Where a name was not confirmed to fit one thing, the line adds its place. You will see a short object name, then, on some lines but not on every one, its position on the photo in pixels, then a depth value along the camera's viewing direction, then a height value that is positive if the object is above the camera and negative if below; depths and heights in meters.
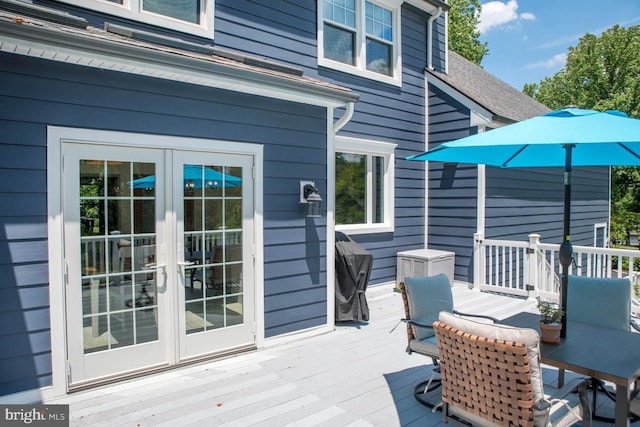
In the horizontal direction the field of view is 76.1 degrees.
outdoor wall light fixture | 4.45 +0.07
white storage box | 6.71 -1.00
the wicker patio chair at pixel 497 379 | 2.10 -0.96
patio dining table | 2.23 -0.93
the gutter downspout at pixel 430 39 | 7.68 +3.11
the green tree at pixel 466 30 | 18.83 +8.34
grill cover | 5.06 -0.98
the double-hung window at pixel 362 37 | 6.35 +2.73
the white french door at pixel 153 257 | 3.31 -0.47
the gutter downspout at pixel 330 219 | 4.81 -0.18
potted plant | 2.68 -0.80
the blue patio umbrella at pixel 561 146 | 2.35 +0.41
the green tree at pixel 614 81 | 19.61 +6.23
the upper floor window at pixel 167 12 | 4.18 +2.12
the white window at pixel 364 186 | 6.61 +0.31
